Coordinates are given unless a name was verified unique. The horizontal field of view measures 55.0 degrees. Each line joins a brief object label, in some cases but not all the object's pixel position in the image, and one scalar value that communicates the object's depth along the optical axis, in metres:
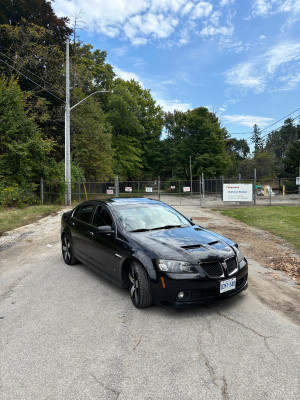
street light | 19.73
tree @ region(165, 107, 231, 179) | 48.41
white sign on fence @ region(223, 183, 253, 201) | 20.19
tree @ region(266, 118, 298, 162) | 99.81
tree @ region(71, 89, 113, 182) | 26.25
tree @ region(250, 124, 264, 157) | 103.82
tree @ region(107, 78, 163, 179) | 42.97
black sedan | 3.56
